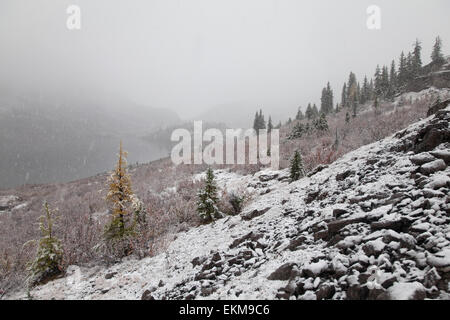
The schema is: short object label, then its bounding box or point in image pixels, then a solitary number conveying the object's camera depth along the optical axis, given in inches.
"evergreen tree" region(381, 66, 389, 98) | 2161.7
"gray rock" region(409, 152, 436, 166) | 197.5
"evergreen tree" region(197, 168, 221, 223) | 436.1
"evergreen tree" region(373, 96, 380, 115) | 1341.0
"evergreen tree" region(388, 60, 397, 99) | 1856.2
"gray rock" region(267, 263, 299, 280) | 158.1
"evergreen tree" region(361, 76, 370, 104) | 2282.7
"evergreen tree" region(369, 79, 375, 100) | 2251.7
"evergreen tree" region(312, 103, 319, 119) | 2356.7
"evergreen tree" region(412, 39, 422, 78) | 1848.7
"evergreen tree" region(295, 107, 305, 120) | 2560.8
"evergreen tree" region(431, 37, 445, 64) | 1795.3
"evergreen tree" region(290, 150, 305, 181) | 484.7
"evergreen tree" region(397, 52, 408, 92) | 1960.9
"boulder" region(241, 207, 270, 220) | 328.2
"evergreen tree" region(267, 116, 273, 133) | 2456.9
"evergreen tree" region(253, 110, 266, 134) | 2724.4
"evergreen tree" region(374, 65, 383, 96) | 2165.4
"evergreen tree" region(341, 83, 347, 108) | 2664.9
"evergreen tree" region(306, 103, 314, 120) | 2329.2
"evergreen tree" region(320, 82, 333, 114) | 2640.3
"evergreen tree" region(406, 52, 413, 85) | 1911.3
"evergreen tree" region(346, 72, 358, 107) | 2331.7
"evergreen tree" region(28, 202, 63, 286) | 325.4
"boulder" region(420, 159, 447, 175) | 179.8
